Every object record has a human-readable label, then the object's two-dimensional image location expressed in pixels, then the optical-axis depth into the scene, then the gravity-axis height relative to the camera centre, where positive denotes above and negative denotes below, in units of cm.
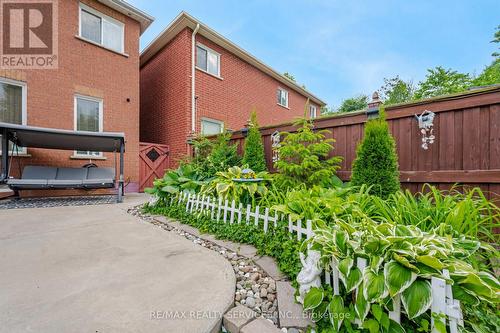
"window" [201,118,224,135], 855 +151
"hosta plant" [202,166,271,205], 345 -36
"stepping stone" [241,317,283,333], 138 -99
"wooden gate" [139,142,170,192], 805 +9
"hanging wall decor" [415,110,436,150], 301 +52
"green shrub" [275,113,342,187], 349 +6
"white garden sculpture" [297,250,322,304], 155 -75
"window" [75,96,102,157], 681 +149
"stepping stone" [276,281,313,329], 146 -99
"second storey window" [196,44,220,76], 841 +401
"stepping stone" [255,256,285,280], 204 -97
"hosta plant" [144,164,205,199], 445 -38
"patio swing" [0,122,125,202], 508 +6
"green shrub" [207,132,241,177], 497 +18
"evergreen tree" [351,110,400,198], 291 +7
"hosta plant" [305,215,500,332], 114 -58
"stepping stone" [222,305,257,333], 142 -99
